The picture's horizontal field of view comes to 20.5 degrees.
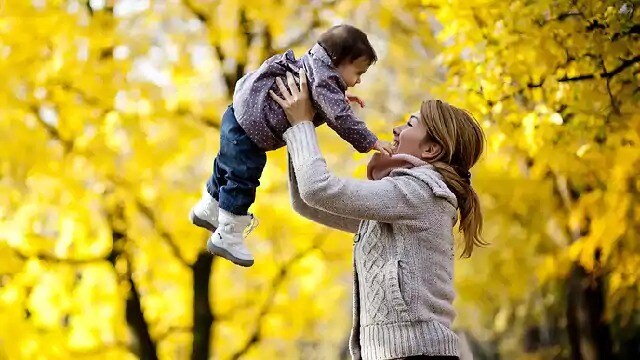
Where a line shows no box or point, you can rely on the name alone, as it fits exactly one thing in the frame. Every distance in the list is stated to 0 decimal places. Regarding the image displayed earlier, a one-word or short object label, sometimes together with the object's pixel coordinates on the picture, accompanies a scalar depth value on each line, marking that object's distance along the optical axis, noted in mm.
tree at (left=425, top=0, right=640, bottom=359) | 8654
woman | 4775
